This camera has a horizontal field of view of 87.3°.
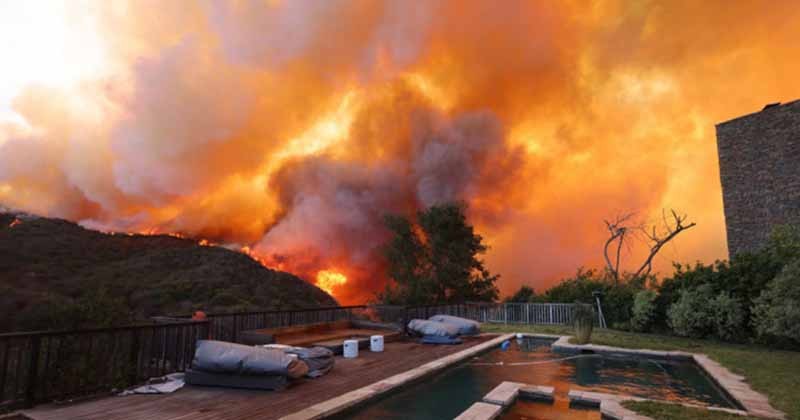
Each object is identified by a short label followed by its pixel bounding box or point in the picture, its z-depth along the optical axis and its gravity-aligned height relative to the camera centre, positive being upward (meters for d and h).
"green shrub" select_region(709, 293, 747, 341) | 10.89 -0.94
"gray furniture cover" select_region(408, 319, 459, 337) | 10.32 -1.19
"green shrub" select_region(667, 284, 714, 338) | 11.71 -0.91
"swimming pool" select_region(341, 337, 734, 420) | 5.19 -1.62
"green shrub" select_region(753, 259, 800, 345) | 7.38 -0.45
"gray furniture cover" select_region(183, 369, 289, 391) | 5.14 -1.23
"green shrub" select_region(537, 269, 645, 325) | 14.80 -0.44
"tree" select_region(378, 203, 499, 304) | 22.75 +1.12
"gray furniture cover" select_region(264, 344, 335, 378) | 6.09 -1.15
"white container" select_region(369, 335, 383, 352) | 8.67 -1.29
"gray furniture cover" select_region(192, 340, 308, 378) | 5.13 -0.98
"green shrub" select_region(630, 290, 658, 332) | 13.38 -0.92
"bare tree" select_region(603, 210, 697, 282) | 19.42 +2.27
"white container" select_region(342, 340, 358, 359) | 7.78 -1.27
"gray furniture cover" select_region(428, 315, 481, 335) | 11.71 -1.22
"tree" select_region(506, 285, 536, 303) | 18.28 -0.64
